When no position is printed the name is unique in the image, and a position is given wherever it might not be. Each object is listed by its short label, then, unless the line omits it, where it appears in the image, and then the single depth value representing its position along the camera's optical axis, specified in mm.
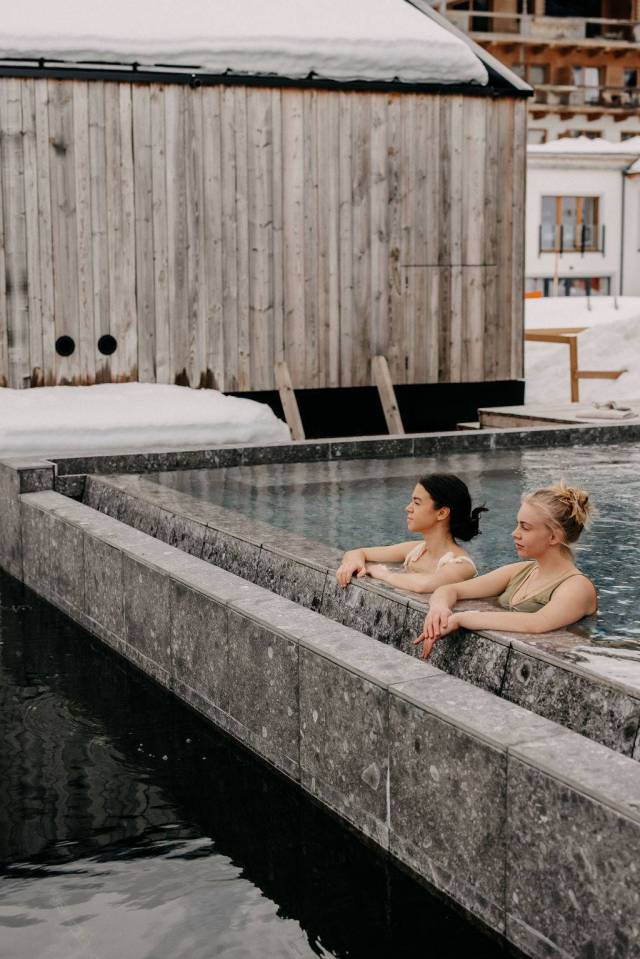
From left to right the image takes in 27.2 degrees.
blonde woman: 4188
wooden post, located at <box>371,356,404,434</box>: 11250
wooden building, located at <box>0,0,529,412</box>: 10516
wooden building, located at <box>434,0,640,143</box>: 42312
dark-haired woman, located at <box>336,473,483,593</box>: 4746
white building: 35531
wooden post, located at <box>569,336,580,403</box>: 14086
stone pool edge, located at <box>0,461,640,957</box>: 2938
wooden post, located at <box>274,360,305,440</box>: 10953
